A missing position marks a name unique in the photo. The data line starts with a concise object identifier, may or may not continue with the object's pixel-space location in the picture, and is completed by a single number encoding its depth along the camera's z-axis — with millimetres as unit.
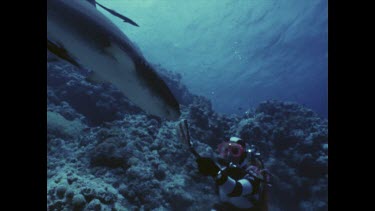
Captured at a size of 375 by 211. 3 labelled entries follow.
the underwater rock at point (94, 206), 4209
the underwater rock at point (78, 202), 4188
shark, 1344
